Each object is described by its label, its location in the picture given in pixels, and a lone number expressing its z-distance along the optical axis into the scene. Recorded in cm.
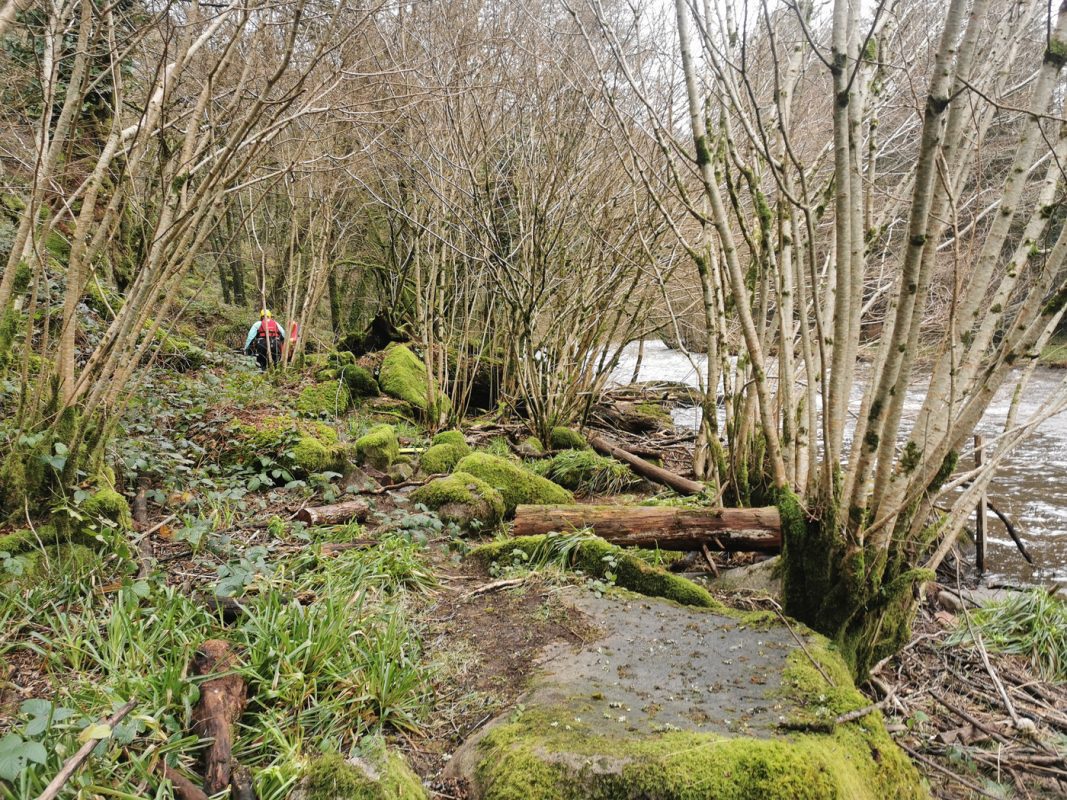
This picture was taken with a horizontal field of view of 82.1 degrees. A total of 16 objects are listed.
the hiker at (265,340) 1028
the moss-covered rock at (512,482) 531
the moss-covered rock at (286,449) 511
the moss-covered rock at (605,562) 349
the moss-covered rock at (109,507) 314
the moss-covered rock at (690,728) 184
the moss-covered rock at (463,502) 475
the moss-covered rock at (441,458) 607
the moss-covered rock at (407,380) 880
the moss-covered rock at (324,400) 793
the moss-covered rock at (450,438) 680
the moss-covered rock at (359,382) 923
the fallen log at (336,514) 421
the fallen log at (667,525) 406
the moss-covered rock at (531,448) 749
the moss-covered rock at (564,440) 777
